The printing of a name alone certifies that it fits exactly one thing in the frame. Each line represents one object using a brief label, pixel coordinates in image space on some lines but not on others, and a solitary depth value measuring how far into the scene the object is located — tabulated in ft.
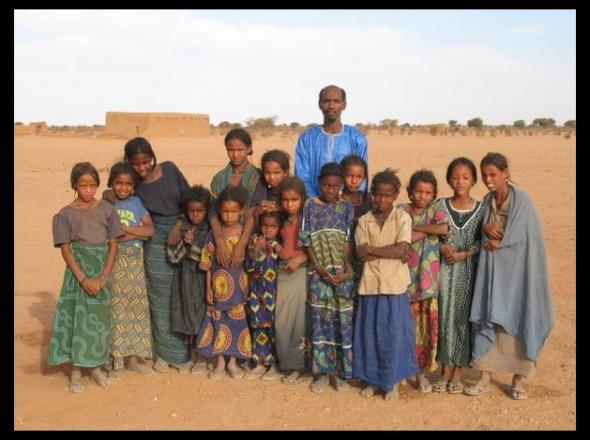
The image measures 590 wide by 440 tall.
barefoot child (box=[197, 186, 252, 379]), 15.52
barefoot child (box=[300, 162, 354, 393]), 14.58
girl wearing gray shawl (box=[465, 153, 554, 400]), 14.08
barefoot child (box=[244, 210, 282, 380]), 15.20
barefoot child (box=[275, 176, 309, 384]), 15.10
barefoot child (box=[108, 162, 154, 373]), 15.61
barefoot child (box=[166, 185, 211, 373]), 15.70
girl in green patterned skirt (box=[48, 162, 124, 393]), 14.87
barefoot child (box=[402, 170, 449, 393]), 14.34
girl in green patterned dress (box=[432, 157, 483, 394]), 14.44
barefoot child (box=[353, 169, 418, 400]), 14.05
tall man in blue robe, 16.60
